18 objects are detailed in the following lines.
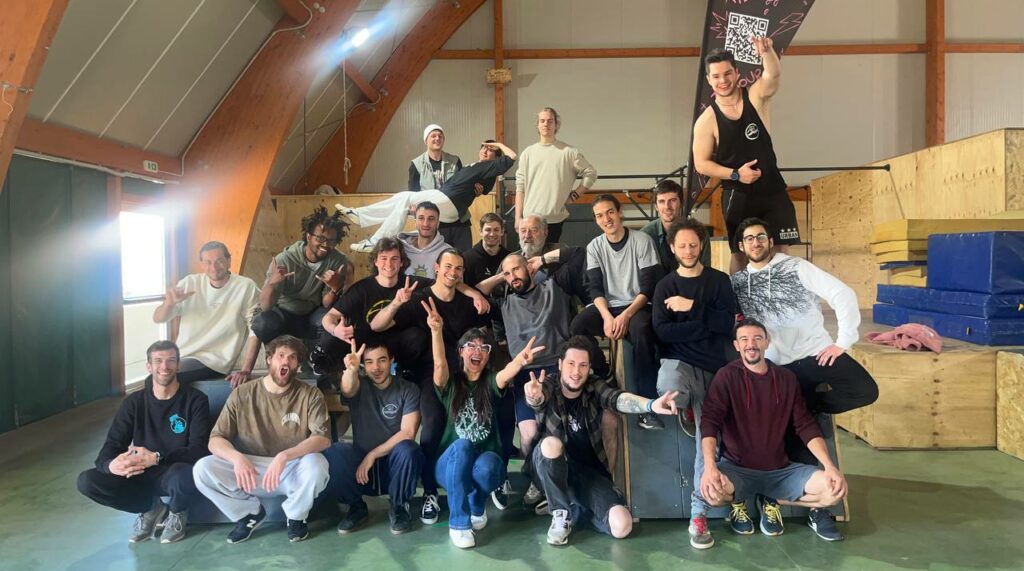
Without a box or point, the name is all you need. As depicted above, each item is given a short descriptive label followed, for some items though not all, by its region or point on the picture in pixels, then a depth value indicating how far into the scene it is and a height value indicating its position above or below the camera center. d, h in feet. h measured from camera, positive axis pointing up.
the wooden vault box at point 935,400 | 13.62 -2.65
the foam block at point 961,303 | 14.19 -0.72
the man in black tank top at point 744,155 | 10.94 +1.98
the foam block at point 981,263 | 14.11 +0.20
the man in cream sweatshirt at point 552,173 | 15.94 +2.42
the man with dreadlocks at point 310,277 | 13.44 -0.07
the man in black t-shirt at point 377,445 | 10.21 -2.70
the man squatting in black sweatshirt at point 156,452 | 9.62 -2.66
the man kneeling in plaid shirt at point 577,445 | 9.71 -2.61
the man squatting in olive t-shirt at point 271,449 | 9.62 -2.63
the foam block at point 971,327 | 14.11 -1.25
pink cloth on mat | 13.79 -1.42
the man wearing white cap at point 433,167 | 17.25 +2.84
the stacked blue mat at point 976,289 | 14.12 -0.39
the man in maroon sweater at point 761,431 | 9.50 -2.32
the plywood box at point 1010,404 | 13.02 -2.65
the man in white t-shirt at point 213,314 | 12.16 -0.75
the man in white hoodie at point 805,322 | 9.76 -0.76
